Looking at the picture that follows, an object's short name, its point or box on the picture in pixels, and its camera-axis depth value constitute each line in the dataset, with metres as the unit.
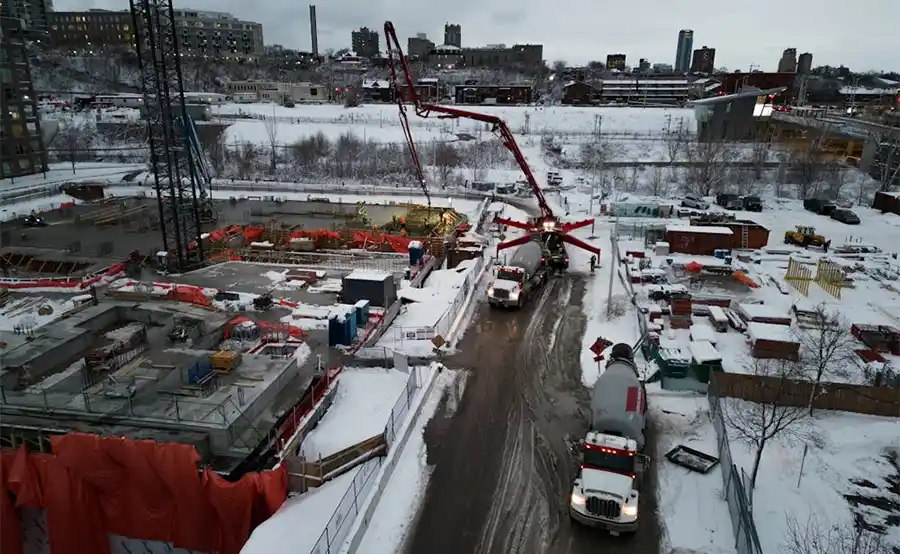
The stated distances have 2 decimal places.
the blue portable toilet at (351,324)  21.97
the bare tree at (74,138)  72.56
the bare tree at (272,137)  69.94
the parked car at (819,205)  46.19
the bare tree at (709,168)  55.41
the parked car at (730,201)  48.75
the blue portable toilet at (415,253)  30.59
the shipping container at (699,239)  35.12
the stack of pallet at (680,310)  24.84
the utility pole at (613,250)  25.92
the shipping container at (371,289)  25.20
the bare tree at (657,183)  56.03
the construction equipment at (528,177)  33.84
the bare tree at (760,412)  16.66
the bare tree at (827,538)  12.68
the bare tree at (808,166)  54.38
